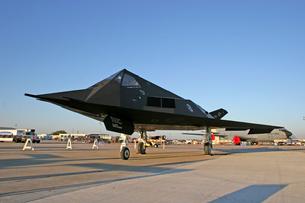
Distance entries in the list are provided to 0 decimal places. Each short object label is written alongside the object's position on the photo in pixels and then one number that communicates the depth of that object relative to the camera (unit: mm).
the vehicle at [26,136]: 57375
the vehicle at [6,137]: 64625
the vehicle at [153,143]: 48731
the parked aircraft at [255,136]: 71675
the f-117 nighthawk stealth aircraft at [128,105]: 15539
